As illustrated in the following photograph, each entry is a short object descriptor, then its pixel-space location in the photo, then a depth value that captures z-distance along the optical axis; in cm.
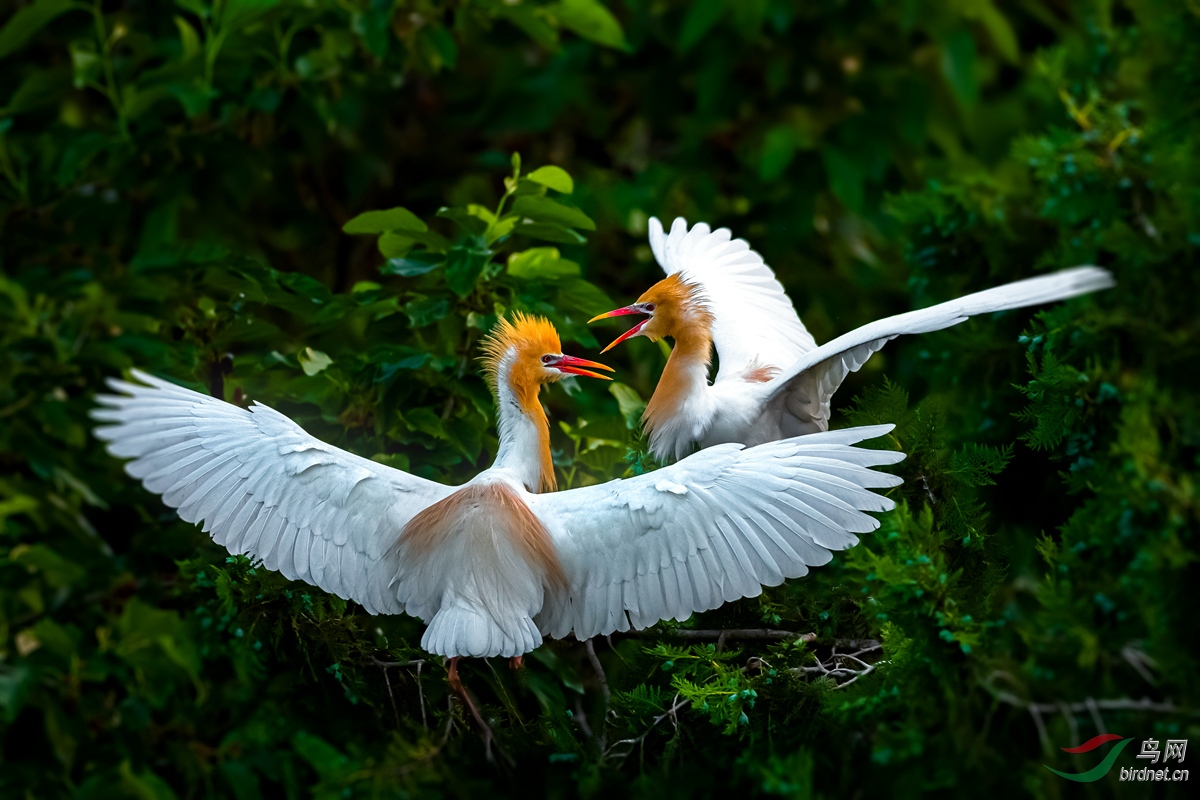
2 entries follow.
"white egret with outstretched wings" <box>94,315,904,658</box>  1288
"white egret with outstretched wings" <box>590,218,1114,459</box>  1288
